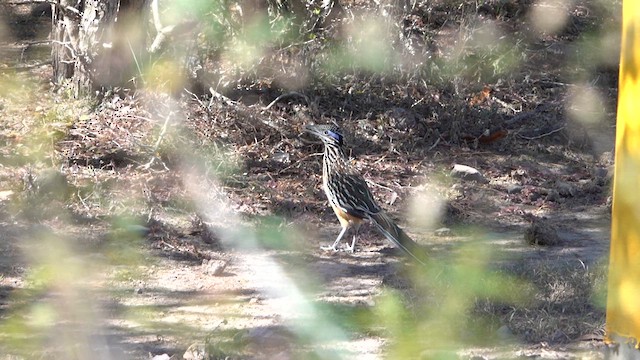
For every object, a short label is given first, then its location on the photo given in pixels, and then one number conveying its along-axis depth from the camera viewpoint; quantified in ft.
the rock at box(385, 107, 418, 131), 64.49
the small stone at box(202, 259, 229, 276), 45.65
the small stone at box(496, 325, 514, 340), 39.32
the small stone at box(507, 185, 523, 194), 59.36
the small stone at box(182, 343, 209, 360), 35.63
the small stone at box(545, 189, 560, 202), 58.65
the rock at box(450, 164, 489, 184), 60.08
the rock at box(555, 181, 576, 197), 59.26
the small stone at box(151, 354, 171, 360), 36.25
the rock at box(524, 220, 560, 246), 51.03
